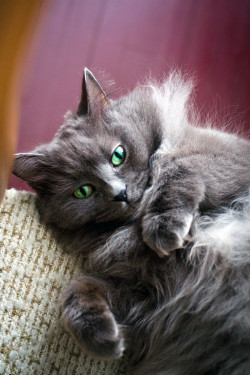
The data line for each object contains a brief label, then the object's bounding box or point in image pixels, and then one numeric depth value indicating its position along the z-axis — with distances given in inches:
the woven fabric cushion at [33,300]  29.7
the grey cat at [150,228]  28.2
